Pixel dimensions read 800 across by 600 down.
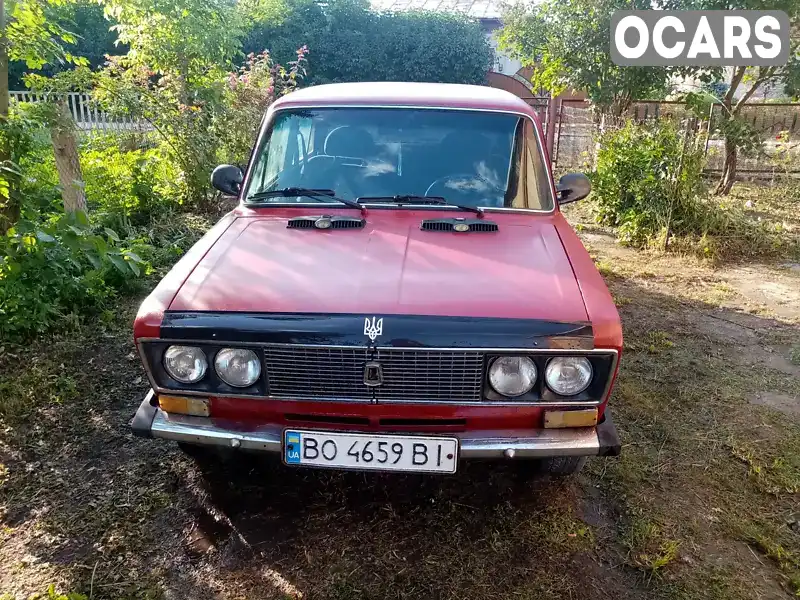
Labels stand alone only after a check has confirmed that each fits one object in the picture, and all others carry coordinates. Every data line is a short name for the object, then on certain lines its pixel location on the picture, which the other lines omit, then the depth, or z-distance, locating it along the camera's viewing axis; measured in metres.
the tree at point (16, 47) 4.18
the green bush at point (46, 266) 4.25
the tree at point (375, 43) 21.80
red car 2.34
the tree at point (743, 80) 8.52
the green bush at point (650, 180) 7.14
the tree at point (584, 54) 9.52
